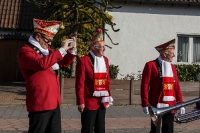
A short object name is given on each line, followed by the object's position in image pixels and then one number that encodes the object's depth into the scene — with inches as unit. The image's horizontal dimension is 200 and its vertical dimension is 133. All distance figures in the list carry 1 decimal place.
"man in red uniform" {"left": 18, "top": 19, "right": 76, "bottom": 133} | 173.8
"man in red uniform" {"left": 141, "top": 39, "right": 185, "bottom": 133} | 215.5
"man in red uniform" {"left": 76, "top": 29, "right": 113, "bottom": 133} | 211.2
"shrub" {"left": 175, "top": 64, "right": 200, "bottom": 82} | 552.1
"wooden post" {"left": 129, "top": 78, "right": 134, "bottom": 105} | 431.5
